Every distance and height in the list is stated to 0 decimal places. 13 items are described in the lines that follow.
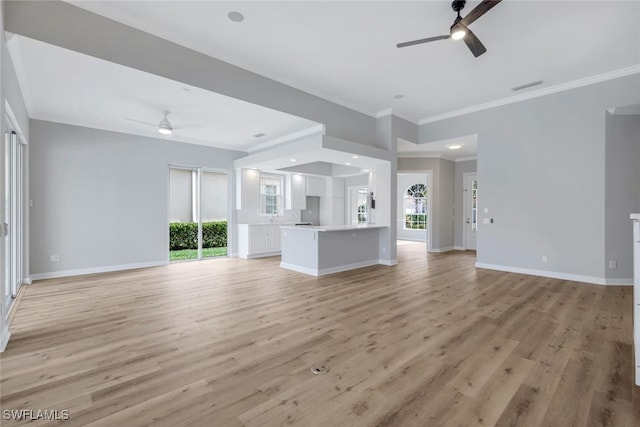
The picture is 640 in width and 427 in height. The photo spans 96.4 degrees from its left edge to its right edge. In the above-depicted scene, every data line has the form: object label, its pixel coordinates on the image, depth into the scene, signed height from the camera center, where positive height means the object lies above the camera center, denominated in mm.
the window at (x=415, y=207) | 11234 +225
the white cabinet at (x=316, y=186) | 9133 +890
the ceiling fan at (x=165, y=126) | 4848 +1475
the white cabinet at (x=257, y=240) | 7508 -733
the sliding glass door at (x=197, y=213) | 7176 +1
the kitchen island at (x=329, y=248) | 5332 -708
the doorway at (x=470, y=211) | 8672 +47
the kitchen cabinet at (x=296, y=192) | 8523 +631
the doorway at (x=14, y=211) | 3719 +35
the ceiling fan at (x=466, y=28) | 2588 +1852
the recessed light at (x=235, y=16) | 3082 +2151
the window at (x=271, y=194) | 8148 +540
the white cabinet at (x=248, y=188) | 7559 +658
